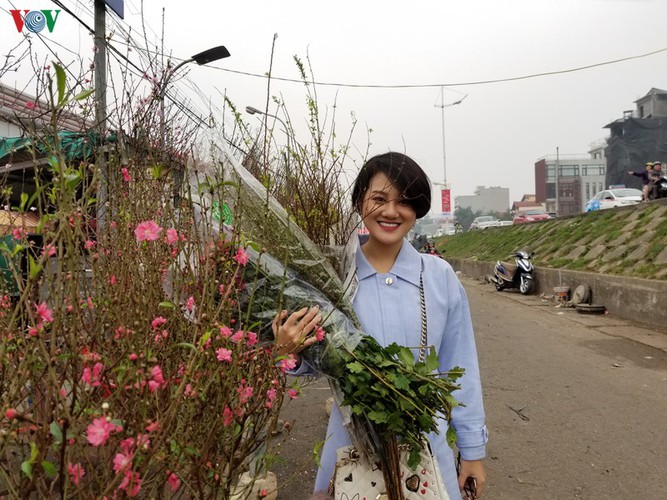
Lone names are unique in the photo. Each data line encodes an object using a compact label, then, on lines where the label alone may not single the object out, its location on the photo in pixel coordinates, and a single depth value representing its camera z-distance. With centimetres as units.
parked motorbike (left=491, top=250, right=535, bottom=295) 1240
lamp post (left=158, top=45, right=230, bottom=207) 740
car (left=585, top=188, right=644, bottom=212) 2106
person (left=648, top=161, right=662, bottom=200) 1384
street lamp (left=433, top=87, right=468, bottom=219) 4599
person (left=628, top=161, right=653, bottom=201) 1401
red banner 4766
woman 156
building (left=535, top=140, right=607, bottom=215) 8006
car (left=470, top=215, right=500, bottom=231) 3978
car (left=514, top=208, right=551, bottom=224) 3077
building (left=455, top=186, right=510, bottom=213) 14075
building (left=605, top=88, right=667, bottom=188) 4466
